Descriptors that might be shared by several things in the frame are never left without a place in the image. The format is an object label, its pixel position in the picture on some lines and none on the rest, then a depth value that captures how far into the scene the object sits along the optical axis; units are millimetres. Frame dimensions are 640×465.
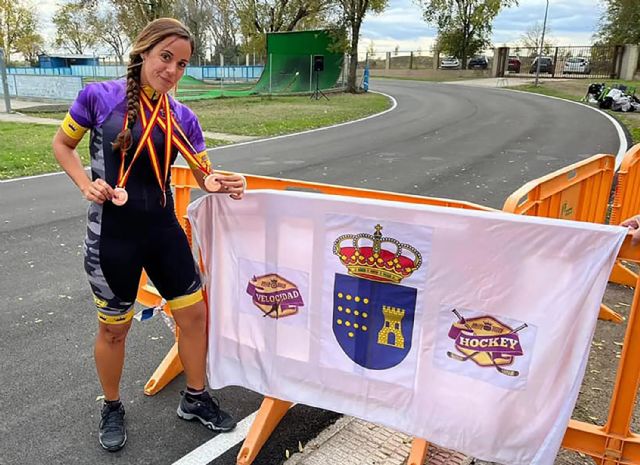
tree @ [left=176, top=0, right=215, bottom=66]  42631
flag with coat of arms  2242
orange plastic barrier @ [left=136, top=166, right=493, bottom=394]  3264
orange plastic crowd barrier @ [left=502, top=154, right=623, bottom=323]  3301
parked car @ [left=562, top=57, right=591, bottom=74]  45938
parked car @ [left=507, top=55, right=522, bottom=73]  51250
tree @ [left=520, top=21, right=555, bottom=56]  69438
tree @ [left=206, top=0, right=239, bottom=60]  49312
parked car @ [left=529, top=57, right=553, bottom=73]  48000
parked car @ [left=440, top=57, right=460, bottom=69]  58062
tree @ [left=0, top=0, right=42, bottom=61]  59788
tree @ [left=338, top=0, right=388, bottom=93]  32781
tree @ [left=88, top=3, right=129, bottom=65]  61750
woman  2492
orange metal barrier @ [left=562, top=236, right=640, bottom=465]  2312
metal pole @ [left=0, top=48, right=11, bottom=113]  19225
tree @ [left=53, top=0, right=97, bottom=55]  72500
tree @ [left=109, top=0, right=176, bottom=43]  39188
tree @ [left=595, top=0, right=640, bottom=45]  46906
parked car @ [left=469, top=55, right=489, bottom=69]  55869
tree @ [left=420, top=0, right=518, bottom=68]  56500
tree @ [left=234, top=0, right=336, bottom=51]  42594
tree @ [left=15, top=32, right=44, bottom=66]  64250
